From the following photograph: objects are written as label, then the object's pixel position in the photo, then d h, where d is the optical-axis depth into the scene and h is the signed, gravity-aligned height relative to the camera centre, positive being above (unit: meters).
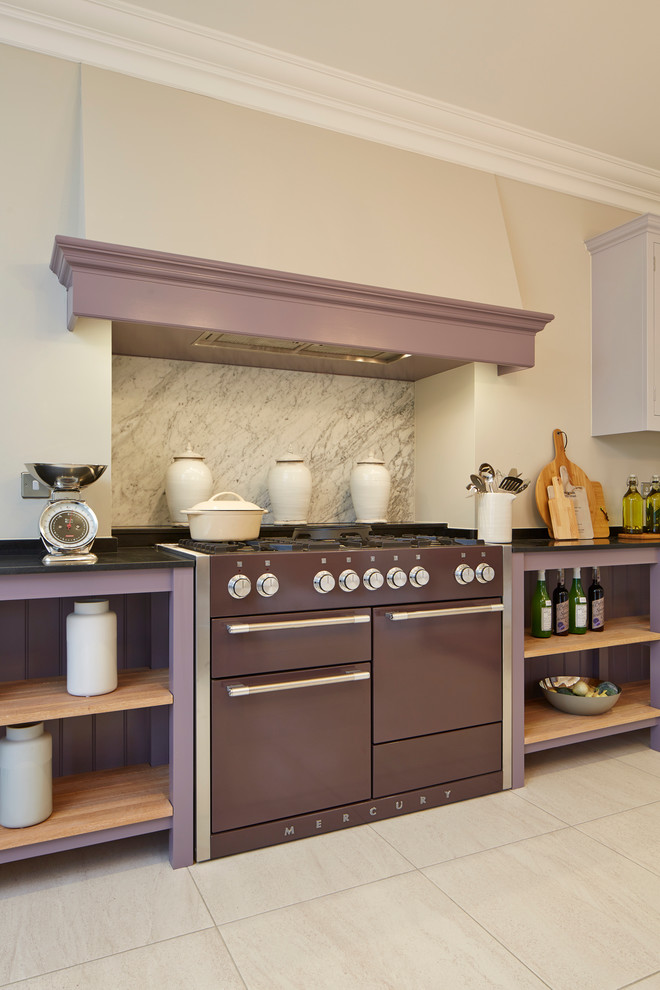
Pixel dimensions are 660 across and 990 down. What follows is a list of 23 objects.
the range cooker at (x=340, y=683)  1.99 -0.62
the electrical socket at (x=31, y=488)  2.15 +0.03
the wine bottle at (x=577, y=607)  2.90 -0.50
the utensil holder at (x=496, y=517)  2.54 -0.08
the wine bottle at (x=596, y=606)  2.99 -0.50
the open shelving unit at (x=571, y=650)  2.50 -0.68
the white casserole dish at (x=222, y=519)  2.18 -0.08
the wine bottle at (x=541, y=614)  2.84 -0.51
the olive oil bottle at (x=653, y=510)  3.34 -0.06
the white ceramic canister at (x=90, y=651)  1.93 -0.46
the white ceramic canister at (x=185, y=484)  2.55 +0.05
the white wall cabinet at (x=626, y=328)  3.08 +0.84
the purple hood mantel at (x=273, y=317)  2.04 +0.65
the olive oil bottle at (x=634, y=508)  3.29 -0.05
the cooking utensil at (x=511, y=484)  2.69 +0.06
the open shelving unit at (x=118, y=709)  1.79 -0.61
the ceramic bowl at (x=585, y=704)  2.74 -0.88
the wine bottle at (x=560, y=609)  2.91 -0.51
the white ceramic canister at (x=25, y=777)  1.82 -0.80
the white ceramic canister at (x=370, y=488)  2.91 +0.04
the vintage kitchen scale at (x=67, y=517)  1.92 -0.06
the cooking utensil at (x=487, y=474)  2.68 +0.10
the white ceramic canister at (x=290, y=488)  2.73 +0.04
